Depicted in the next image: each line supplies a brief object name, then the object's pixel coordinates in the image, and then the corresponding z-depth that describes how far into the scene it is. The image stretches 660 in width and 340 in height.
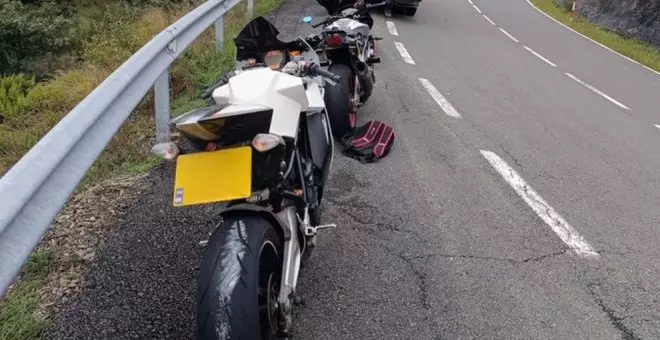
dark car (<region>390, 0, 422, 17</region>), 14.44
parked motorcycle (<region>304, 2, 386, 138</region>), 5.63
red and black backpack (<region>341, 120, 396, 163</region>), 5.45
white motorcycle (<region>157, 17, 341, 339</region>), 2.31
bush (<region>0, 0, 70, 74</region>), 11.80
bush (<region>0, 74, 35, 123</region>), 7.10
